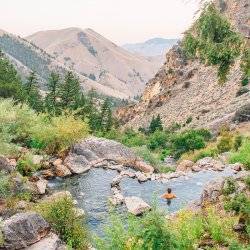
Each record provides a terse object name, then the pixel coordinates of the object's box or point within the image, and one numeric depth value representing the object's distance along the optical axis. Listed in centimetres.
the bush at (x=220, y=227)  1582
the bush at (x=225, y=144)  4097
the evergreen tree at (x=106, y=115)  6881
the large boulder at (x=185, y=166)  3591
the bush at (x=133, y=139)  5643
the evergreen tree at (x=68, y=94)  6044
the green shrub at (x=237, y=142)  3991
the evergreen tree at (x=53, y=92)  6197
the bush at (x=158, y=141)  5630
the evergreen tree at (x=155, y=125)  7894
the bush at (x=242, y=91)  7504
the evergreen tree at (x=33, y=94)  6399
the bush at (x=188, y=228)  1476
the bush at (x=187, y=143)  4684
